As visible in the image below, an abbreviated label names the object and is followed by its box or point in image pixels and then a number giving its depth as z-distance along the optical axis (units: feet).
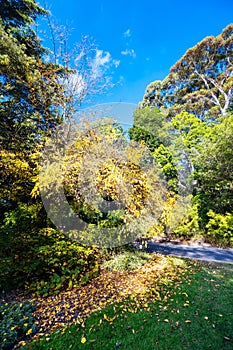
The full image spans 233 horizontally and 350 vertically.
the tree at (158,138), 33.27
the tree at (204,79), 36.42
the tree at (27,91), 15.02
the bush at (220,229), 21.79
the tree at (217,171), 22.86
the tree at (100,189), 11.15
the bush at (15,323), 5.74
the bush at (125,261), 11.82
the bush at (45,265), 9.32
